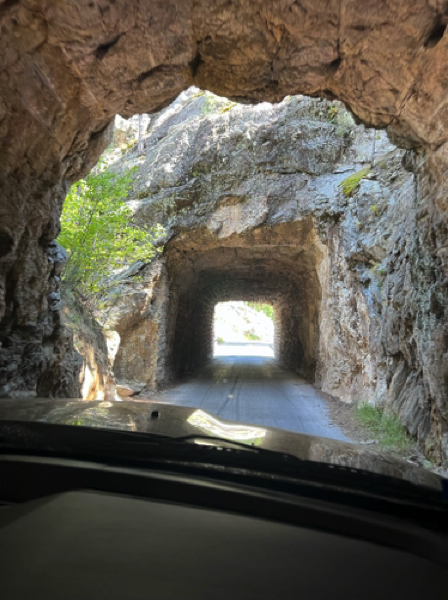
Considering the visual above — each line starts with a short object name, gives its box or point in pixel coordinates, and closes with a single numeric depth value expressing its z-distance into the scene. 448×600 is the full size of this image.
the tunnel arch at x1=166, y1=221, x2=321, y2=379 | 11.32
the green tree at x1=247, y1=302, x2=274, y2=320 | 54.34
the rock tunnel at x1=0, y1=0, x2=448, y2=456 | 3.41
